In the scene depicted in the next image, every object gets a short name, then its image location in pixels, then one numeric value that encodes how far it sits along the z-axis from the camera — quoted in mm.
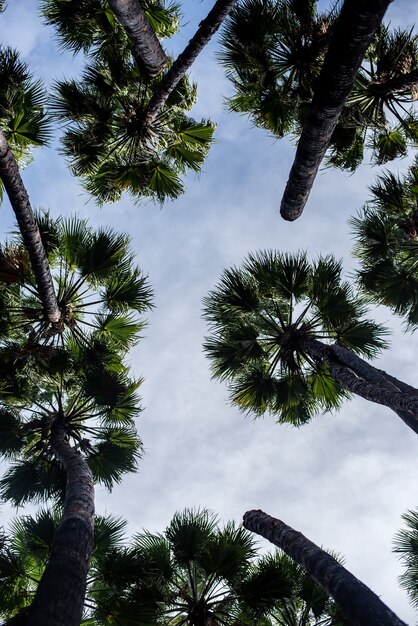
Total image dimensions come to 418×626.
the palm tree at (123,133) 8809
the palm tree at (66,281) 8938
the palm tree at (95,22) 8789
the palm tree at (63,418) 9133
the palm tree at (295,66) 8398
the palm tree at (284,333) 10148
